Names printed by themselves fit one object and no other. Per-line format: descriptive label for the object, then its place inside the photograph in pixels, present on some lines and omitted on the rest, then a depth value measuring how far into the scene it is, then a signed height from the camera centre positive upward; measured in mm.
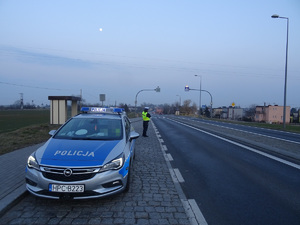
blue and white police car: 3660 -1035
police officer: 13648 -738
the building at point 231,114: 96088 -2018
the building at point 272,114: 80562 -1362
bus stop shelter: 16953 -292
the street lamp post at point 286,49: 22119 +5981
